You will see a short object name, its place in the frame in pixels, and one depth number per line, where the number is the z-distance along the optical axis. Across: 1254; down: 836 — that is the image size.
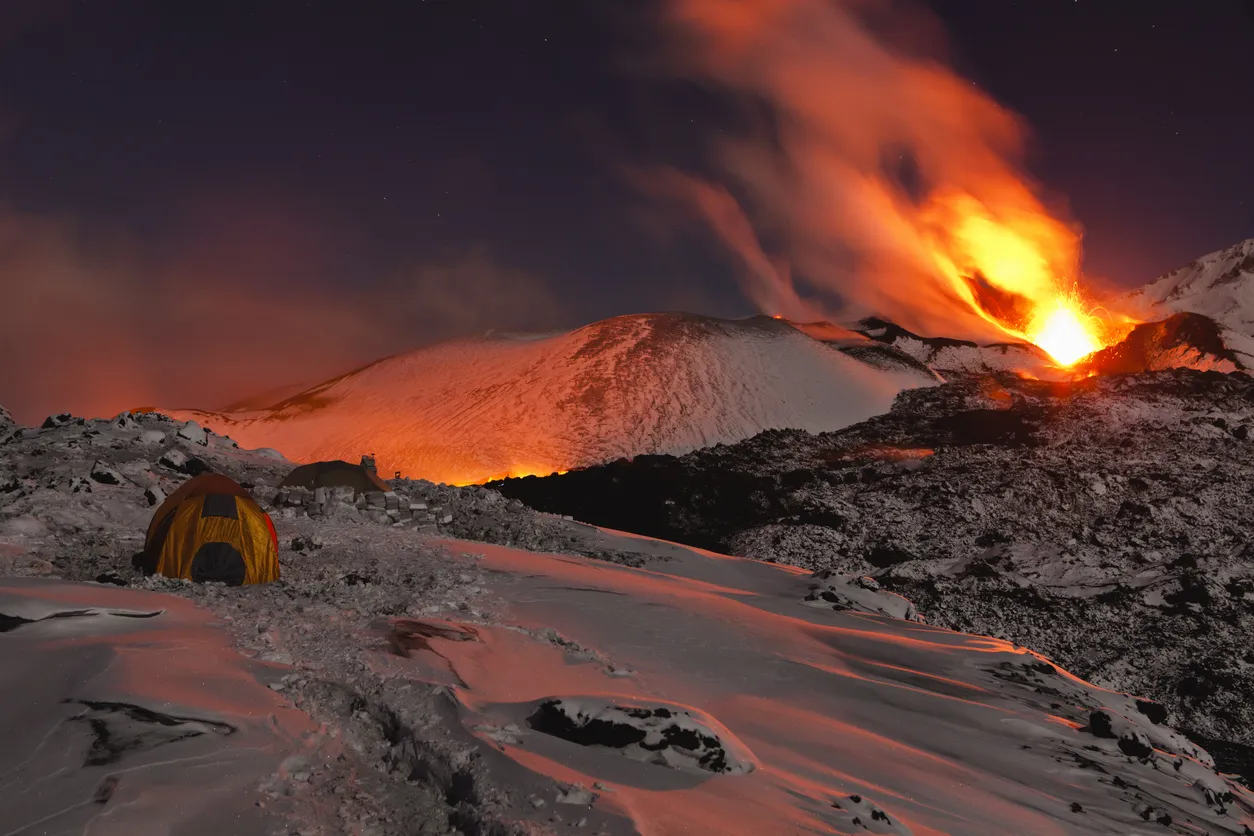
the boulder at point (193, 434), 24.79
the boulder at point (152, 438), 22.76
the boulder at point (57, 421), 22.98
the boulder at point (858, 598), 17.08
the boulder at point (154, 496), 17.33
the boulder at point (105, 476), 17.52
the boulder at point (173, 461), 21.09
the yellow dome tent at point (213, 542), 12.27
